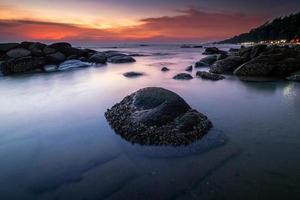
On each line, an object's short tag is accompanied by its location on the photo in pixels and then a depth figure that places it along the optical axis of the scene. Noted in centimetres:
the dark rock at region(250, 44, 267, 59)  1373
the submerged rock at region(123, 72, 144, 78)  1244
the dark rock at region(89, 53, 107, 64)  2003
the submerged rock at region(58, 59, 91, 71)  1520
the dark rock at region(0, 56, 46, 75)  1334
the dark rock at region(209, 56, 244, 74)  1282
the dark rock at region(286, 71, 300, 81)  963
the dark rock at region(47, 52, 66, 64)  1803
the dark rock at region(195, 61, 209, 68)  1632
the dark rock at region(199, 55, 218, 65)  1679
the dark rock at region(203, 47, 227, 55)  3390
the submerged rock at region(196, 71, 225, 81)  1048
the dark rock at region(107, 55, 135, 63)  2079
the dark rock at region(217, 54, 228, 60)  1637
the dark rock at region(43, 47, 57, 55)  1902
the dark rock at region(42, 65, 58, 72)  1441
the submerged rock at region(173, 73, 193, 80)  1095
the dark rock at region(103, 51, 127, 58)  2436
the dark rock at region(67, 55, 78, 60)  1943
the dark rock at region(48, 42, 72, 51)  2067
